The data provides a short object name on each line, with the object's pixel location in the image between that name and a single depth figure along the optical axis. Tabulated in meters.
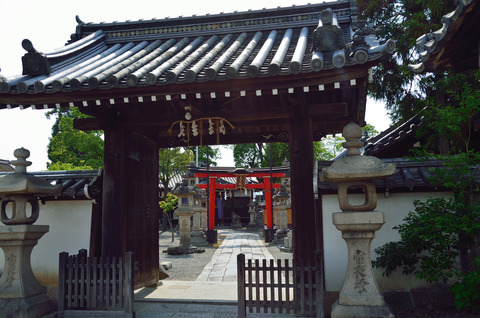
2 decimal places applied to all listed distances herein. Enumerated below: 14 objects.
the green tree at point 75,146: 23.11
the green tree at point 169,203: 22.91
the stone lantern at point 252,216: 34.55
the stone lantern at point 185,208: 18.53
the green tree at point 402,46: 10.55
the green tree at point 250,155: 44.41
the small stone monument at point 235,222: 37.81
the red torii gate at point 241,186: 23.95
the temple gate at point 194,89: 5.41
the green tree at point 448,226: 5.13
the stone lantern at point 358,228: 4.96
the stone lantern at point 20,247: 5.96
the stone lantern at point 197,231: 22.20
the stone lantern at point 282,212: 22.05
